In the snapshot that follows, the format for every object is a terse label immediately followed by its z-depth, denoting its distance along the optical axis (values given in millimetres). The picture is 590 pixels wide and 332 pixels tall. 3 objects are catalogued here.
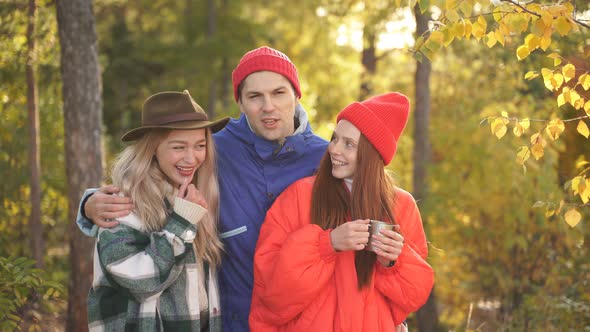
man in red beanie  3785
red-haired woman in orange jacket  3199
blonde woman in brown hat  3197
